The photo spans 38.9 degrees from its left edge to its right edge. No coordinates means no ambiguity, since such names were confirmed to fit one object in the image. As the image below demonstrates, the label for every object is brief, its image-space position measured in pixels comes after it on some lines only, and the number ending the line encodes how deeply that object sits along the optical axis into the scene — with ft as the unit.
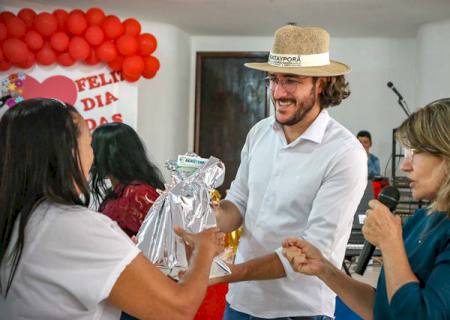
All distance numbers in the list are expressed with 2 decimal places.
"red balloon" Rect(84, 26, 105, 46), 21.93
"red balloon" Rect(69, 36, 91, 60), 22.17
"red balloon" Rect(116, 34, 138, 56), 22.58
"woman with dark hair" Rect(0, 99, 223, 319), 4.06
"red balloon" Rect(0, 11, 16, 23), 21.54
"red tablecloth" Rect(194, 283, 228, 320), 10.54
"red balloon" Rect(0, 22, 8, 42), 21.24
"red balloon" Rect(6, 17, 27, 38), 21.31
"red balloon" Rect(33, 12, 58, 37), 21.53
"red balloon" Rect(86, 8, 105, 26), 22.01
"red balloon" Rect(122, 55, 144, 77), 23.44
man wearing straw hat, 5.94
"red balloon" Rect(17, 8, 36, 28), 21.77
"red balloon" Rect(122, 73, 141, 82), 24.21
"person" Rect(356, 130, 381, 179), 27.58
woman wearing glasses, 4.13
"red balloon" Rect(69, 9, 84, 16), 21.84
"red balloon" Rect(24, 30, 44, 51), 21.67
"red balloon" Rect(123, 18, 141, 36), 22.70
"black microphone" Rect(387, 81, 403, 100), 28.11
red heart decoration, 24.00
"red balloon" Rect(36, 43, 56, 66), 22.39
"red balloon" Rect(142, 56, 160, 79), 23.75
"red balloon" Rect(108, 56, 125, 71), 23.67
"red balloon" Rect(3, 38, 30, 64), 21.39
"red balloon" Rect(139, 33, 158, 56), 22.99
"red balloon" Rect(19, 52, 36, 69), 22.21
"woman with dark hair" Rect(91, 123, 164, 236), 7.88
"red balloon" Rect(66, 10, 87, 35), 21.64
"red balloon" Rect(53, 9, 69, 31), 21.93
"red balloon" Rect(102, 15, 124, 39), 22.13
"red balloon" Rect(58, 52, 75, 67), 22.81
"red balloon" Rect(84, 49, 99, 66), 23.01
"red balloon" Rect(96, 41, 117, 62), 22.63
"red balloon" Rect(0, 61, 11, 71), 22.12
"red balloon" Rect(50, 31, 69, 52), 21.93
